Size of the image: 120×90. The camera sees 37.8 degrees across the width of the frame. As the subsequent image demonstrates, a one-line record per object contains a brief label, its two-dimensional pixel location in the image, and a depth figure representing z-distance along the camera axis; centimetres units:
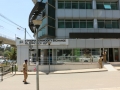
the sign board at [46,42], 2455
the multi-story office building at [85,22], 2961
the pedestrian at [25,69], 1384
